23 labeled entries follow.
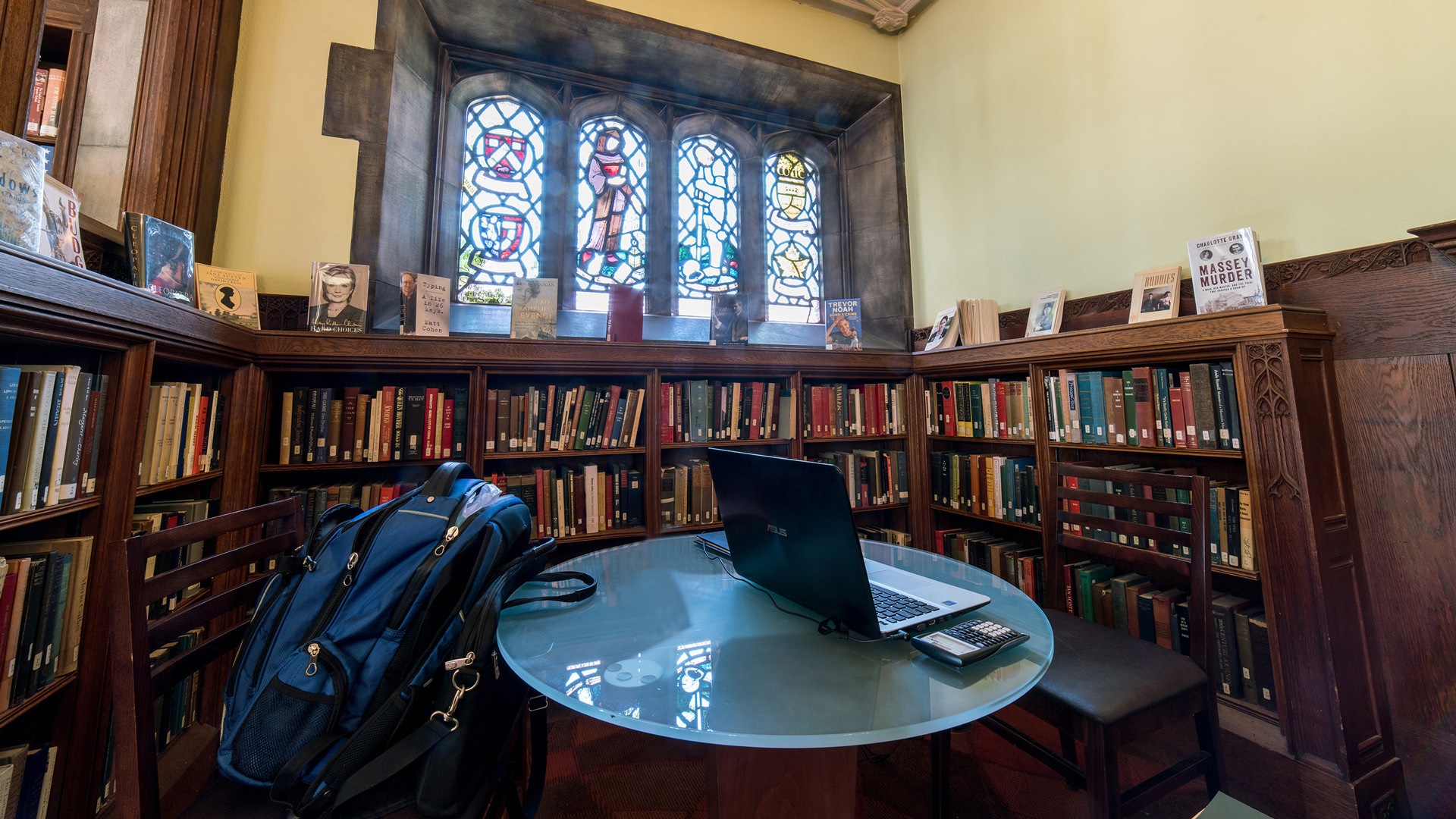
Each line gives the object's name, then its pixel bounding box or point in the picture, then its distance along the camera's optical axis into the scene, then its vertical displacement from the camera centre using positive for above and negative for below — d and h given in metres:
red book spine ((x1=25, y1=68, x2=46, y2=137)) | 1.65 +1.17
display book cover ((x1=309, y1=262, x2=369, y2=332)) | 1.93 +0.61
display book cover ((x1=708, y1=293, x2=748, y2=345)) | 2.44 +0.62
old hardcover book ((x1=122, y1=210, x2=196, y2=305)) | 1.46 +0.61
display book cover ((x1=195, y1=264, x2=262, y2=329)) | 1.80 +0.59
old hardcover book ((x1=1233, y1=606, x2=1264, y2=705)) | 1.51 -0.67
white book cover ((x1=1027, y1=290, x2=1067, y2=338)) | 2.20 +0.60
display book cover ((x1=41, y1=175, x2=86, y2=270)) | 1.13 +0.55
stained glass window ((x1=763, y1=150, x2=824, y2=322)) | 3.24 +1.41
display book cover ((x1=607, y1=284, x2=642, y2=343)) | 2.26 +0.61
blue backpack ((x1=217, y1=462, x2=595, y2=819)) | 0.83 -0.38
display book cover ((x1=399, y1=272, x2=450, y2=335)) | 1.96 +0.58
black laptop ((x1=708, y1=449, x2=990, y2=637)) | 0.76 -0.18
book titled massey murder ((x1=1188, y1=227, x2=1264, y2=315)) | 1.63 +0.58
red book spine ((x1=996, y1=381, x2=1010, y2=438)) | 2.25 +0.12
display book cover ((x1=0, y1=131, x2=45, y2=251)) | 0.96 +0.54
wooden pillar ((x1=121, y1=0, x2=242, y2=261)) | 1.73 +1.25
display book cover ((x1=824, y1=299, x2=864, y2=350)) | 2.62 +0.63
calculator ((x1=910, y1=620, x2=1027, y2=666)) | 0.73 -0.32
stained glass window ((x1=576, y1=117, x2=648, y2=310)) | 2.85 +1.41
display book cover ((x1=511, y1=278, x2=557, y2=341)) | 2.09 +0.59
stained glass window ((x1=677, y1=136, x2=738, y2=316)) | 3.05 +1.43
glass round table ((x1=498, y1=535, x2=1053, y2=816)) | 0.62 -0.34
